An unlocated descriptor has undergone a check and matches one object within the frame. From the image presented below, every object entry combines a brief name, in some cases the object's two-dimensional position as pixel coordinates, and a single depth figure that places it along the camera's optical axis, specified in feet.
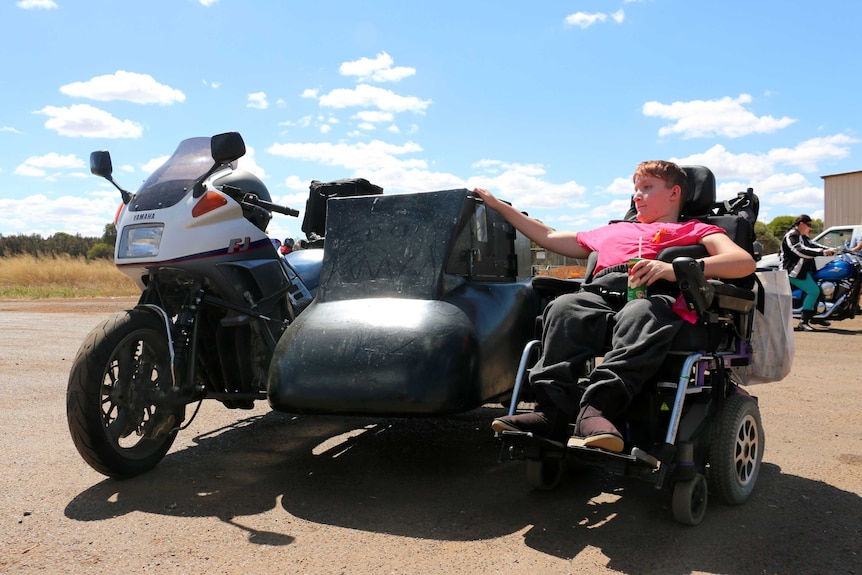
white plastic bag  14.23
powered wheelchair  10.94
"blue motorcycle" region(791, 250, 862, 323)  42.60
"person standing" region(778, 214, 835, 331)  42.91
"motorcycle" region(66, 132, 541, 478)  12.43
